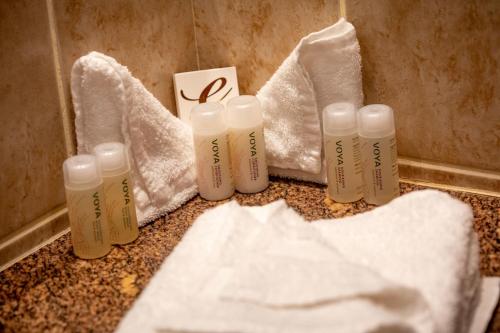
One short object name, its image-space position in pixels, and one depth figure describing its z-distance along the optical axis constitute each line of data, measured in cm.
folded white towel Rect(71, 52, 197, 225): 85
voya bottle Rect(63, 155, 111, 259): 79
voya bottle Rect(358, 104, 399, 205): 85
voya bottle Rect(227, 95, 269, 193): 93
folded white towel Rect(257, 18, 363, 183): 91
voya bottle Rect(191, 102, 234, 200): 92
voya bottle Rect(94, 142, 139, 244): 82
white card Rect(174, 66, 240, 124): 101
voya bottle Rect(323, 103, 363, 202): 87
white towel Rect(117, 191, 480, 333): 55
